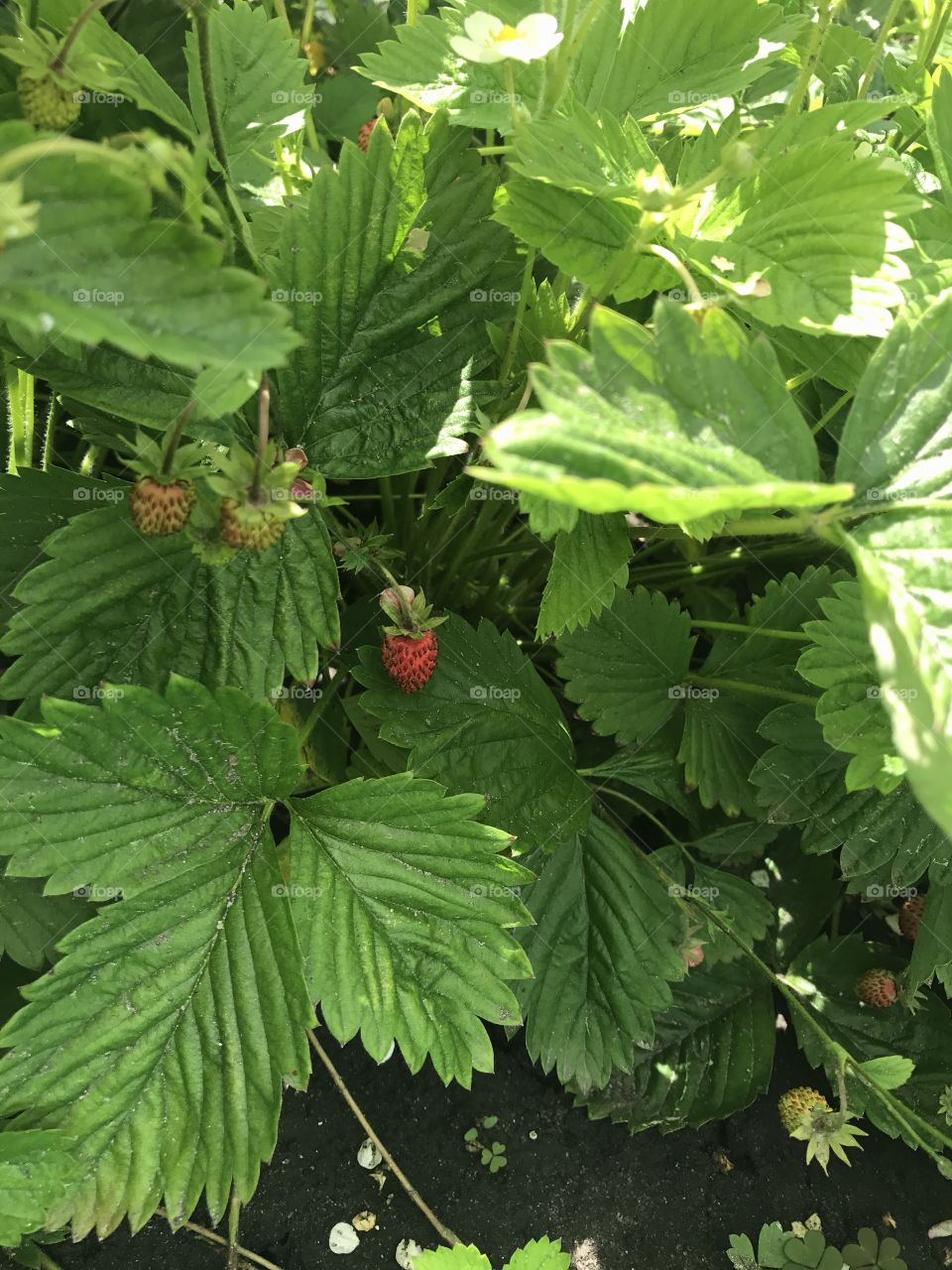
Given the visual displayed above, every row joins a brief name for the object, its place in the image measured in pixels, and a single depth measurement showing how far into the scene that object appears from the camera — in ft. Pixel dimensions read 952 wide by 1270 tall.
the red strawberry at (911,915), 0.99
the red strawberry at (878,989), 0.94
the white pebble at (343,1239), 0.84
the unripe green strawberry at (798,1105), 0.86
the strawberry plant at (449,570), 0.51
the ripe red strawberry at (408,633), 0.73
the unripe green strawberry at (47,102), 0.54
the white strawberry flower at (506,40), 0.54
